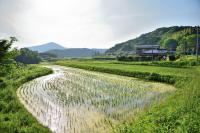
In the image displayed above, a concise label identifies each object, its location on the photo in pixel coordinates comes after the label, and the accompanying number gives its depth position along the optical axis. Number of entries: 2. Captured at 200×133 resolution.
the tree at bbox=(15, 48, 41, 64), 48.03
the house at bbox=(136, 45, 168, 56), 38.94
